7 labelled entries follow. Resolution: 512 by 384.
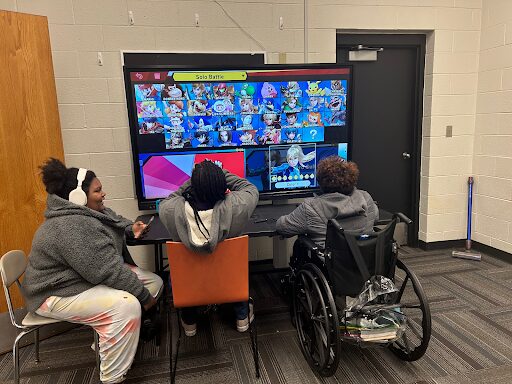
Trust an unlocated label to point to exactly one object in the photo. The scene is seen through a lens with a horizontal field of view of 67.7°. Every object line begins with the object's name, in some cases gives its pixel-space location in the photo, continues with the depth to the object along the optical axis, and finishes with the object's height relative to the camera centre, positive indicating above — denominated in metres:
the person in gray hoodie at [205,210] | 1.74 -0.37
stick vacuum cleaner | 3.37 -1.15
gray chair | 1.75 -0.83
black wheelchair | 1.74 -0.78
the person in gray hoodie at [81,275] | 1.66 -0.62
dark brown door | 3.40 +0.07
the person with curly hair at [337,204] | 1.92 -0.39
